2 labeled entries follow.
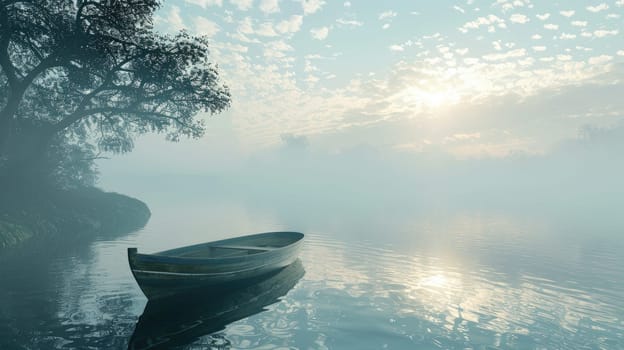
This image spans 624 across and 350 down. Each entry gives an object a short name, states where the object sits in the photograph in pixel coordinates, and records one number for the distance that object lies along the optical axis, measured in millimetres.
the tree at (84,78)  25672
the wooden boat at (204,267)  12914
